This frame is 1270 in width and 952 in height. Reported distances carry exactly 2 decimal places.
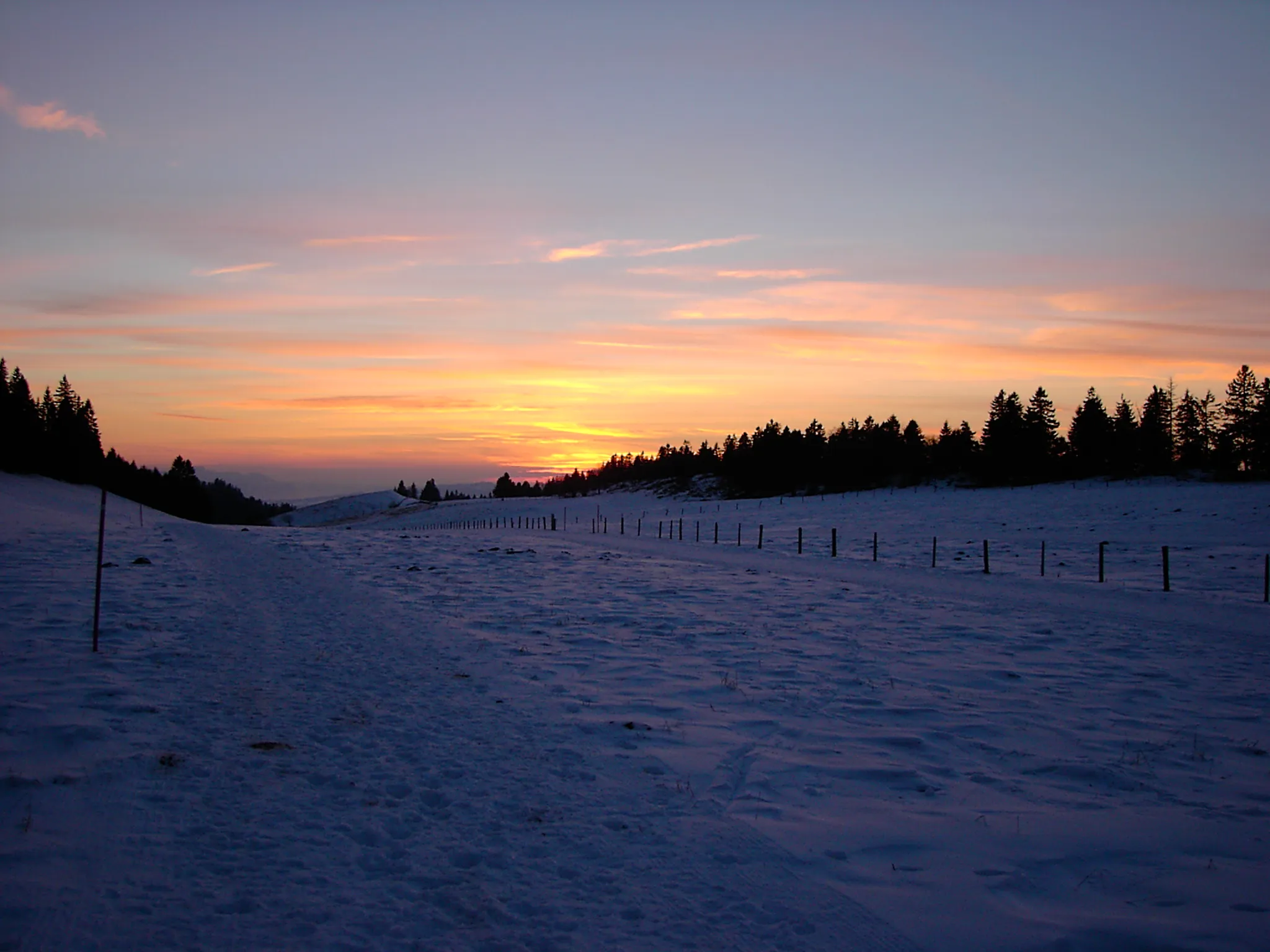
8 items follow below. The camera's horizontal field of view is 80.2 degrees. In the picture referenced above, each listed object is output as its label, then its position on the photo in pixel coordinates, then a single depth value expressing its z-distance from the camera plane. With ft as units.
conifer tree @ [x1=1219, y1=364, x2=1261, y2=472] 262.88
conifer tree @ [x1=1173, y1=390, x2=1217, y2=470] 321.52
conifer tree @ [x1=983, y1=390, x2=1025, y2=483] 279.90
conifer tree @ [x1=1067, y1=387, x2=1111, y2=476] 276.00
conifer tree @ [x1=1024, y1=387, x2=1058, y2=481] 278.46
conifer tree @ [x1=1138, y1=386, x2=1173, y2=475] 271.08
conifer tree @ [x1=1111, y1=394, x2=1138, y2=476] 272.10
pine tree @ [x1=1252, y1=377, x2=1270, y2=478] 245.45
